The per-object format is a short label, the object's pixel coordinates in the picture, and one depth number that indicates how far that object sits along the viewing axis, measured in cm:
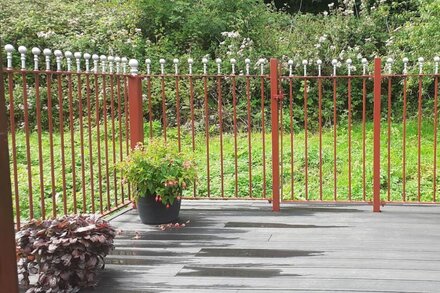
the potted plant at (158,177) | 464
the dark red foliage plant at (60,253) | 310
